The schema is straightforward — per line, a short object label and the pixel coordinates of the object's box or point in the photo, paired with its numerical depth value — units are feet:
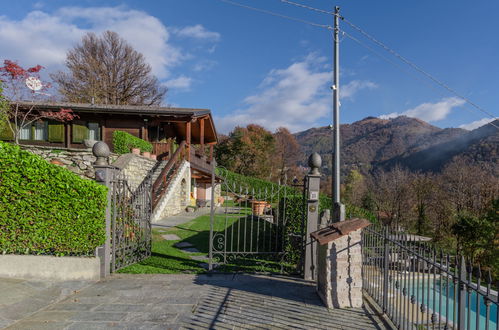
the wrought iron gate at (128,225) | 16.85
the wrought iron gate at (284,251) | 18.48
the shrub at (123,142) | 43.83
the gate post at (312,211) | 16.62
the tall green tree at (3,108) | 31.27
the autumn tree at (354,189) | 79.61
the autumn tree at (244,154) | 95.71
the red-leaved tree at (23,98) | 42.52
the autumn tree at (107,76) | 84.17
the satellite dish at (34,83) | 43.24
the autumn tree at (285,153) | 115.14
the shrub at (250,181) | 81.82
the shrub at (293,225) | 19.94
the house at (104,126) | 48.10
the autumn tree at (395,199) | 54.54
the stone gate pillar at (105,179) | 16.06
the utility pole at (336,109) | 23.47
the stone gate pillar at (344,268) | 12.46
